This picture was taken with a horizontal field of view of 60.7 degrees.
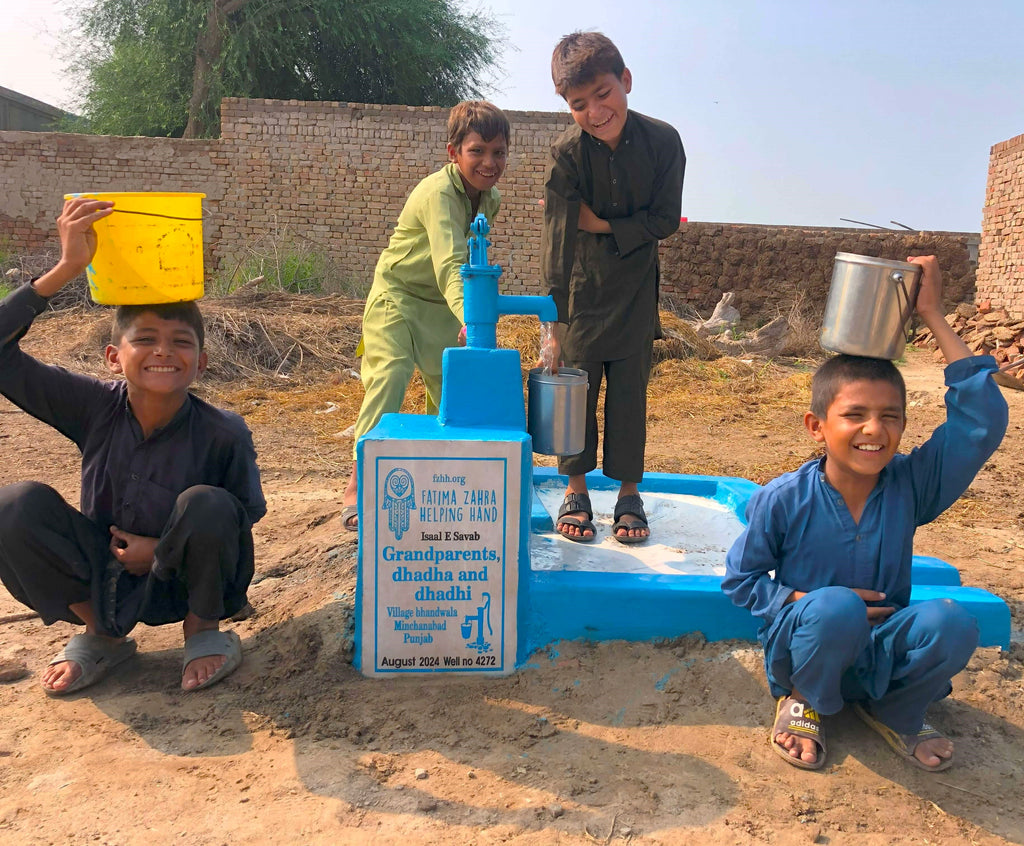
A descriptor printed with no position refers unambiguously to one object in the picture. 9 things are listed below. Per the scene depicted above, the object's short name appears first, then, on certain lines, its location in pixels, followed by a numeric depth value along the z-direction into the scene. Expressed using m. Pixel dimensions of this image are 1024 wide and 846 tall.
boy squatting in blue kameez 1.94
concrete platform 2.44
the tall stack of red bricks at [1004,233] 9.87
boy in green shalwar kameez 2.98
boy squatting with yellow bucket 2.23
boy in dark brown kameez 2.88
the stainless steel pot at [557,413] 2.55
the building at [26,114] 18.89
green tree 15.55
